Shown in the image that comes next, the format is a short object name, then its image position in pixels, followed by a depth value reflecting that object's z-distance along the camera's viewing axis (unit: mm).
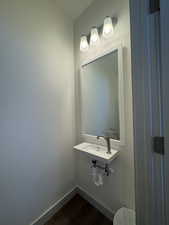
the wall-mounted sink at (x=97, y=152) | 1201
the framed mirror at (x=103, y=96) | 1247
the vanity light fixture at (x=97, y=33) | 1236
